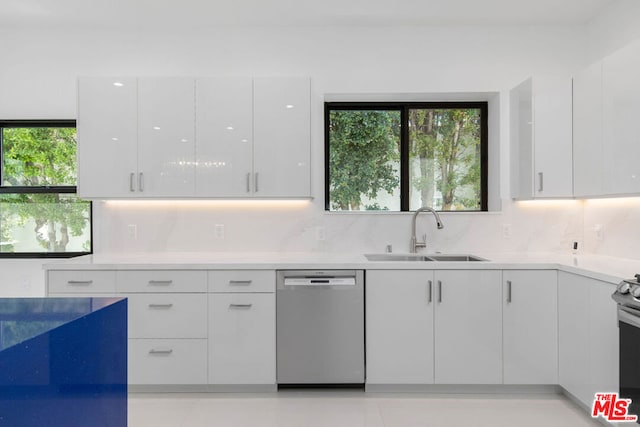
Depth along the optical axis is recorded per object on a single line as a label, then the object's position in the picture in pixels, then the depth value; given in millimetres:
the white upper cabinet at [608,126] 2299
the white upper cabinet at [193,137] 3020
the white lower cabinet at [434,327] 2721
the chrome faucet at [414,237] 3246
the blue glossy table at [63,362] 962
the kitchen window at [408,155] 3506
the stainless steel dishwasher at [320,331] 2746
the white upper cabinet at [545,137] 2869
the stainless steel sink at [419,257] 3191
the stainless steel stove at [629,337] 1889
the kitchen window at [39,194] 3400
